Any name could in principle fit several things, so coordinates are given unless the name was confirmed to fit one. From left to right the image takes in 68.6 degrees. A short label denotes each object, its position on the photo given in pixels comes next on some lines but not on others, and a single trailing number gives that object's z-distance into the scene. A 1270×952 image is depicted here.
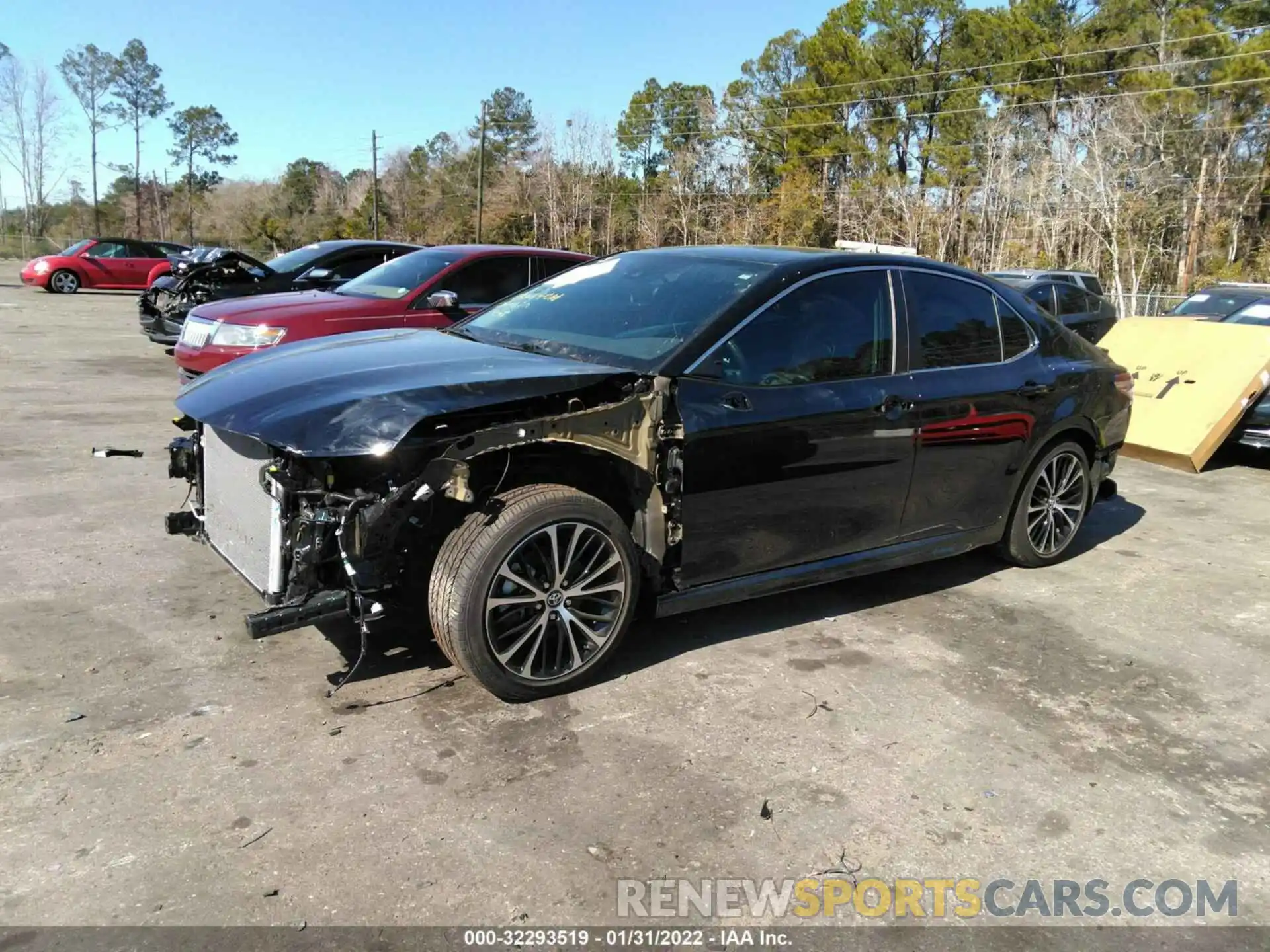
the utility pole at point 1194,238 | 35.53
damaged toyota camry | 3.28
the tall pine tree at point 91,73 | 57.81
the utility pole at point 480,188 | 47.16
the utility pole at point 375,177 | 54.81
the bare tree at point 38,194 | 59.62
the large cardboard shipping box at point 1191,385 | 8.42
